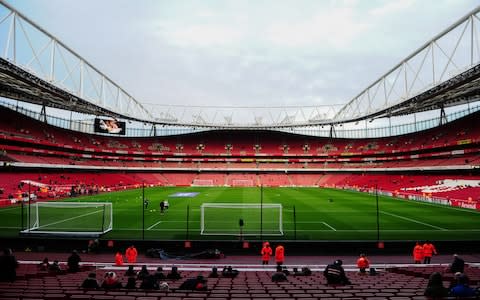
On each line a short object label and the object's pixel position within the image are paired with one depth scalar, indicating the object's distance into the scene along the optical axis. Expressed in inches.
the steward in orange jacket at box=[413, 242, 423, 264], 550.6
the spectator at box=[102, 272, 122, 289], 299.0
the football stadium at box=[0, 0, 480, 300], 411.2
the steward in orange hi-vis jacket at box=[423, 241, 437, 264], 553.9
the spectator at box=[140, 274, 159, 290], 299.0
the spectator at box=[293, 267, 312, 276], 455.8
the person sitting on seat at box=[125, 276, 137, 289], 303.9
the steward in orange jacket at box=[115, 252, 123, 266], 526.7
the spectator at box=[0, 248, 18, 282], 315.3
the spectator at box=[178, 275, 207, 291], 294.2
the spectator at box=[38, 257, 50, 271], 446.4
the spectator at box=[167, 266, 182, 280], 391.9
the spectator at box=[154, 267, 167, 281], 384.1
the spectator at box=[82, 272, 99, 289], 286.1
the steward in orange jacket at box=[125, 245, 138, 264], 528.1
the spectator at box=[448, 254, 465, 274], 405.7
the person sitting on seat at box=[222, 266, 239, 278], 427.5
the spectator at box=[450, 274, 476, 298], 219.8
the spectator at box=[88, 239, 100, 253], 634.8
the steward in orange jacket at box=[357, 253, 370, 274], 475.5
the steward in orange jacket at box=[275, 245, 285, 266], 504.4
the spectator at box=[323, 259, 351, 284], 348.8
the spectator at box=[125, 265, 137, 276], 394.9
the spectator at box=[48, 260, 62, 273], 446.8
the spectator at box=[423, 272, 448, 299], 232.4
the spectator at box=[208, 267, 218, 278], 423.8
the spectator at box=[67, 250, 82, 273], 455.8
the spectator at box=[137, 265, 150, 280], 372.3
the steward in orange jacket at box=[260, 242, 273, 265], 546.9
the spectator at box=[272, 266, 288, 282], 376.8
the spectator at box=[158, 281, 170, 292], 292.6
